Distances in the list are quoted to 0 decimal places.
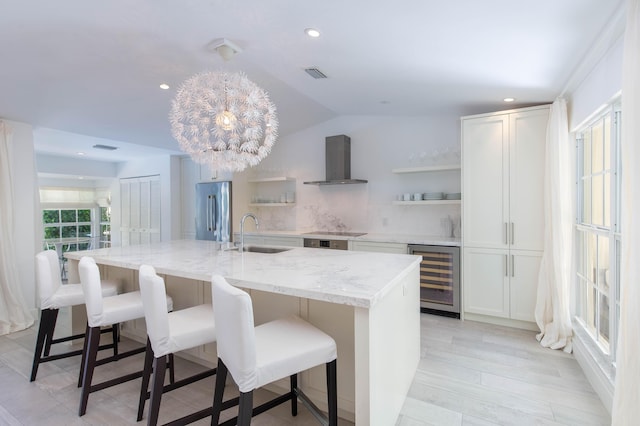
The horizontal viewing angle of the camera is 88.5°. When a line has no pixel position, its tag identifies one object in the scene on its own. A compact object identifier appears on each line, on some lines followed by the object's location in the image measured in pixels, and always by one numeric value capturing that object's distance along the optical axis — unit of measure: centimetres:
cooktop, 465
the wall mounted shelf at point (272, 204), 545
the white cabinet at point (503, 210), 336
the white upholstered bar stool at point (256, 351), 139
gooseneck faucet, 293
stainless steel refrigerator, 587
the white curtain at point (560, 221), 296
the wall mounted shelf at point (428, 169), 406
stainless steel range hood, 488
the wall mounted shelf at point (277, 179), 540
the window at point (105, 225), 812
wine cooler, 376
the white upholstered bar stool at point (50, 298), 249
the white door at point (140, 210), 700
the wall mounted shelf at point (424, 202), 410
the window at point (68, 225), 761
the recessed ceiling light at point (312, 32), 234
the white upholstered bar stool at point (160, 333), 176
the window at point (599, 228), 212
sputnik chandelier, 243
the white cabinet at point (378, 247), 403
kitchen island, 155
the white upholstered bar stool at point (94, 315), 212
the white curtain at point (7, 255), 355
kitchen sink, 312
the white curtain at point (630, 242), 143
